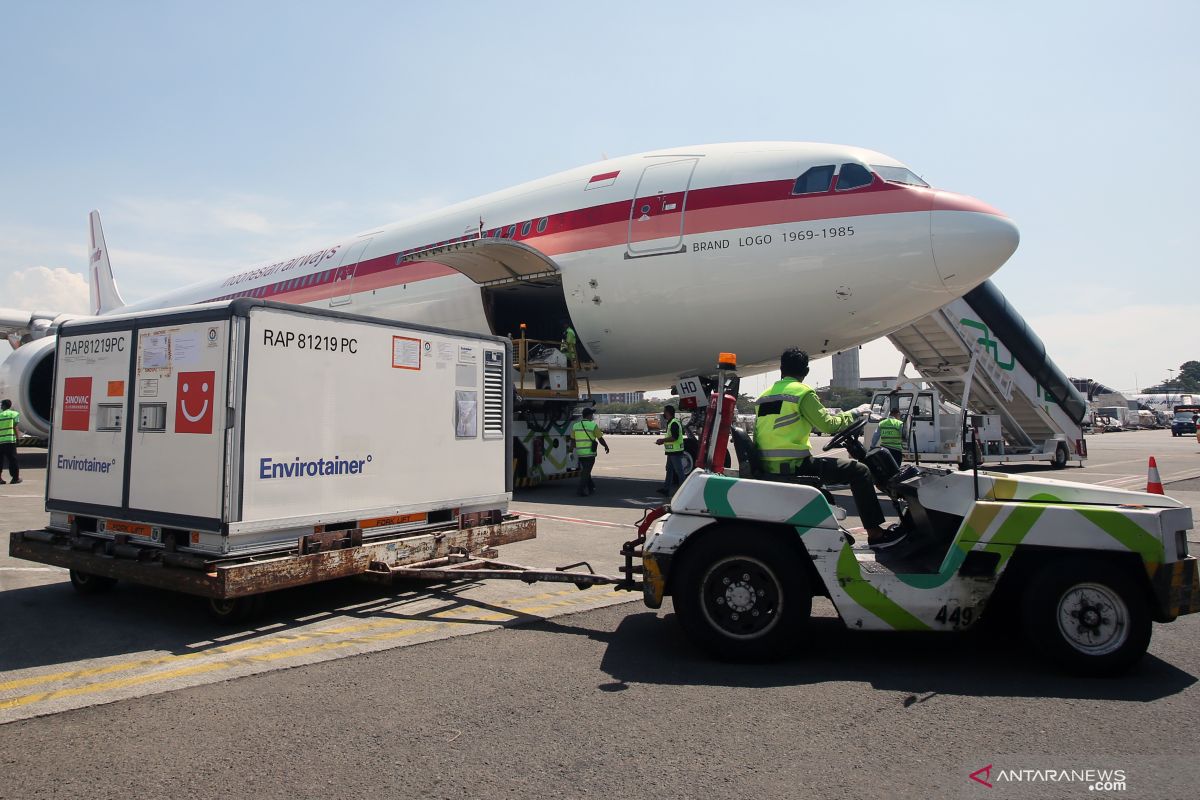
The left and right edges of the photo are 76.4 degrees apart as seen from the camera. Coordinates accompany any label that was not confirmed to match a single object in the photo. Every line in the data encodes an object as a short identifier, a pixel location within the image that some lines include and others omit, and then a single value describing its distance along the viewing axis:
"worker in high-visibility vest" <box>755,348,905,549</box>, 4.96
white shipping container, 5.02
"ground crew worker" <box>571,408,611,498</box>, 13.05
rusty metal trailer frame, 4.87
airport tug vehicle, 4.11
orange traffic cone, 6.90
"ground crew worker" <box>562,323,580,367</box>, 13.56
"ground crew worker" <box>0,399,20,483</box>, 14.48
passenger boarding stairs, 17.36
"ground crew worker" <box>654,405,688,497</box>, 12.57
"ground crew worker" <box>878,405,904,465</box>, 11.98
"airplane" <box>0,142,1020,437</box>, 10.24
